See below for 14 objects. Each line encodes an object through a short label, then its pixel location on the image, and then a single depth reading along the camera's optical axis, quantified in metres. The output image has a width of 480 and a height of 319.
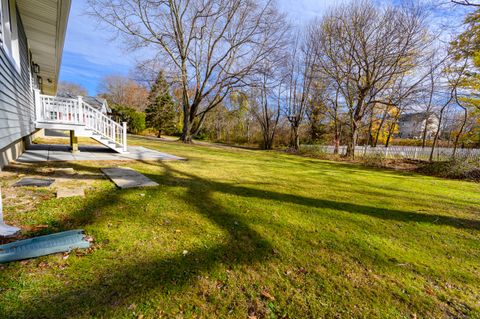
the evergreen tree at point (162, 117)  24.25
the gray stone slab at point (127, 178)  4.16
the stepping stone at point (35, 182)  3.64
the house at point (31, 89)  3.99
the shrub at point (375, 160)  12.53
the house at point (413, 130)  39.08
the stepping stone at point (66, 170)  4.64
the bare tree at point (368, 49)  12.84
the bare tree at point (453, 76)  13.72
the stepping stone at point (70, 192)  3.32
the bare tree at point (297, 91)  19.48
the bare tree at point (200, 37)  15.36
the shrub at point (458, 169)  9.35
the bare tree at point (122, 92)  37.75
